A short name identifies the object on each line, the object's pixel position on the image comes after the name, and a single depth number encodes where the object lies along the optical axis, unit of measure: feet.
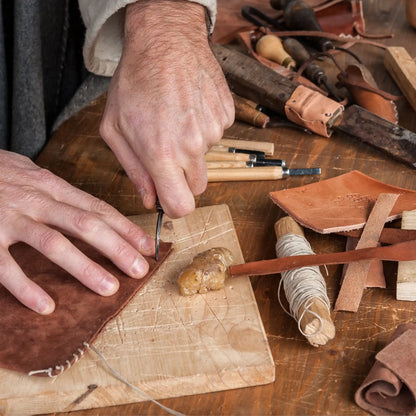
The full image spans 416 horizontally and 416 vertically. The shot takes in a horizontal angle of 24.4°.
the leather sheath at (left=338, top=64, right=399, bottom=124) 2.86
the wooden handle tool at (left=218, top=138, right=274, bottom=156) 2.77
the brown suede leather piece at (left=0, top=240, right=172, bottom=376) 2.10
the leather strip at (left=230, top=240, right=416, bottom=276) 2.22
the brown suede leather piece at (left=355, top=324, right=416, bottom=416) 1.97
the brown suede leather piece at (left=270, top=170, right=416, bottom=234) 2.39
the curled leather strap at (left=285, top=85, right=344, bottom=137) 2.76
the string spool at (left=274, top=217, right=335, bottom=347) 2.11
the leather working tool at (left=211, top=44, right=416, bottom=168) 2.68
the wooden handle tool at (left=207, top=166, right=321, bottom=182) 2.65
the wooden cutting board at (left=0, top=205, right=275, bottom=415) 2.05
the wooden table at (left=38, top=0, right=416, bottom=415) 2.05
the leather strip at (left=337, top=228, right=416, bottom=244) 2.30
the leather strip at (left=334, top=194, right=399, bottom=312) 2.23
